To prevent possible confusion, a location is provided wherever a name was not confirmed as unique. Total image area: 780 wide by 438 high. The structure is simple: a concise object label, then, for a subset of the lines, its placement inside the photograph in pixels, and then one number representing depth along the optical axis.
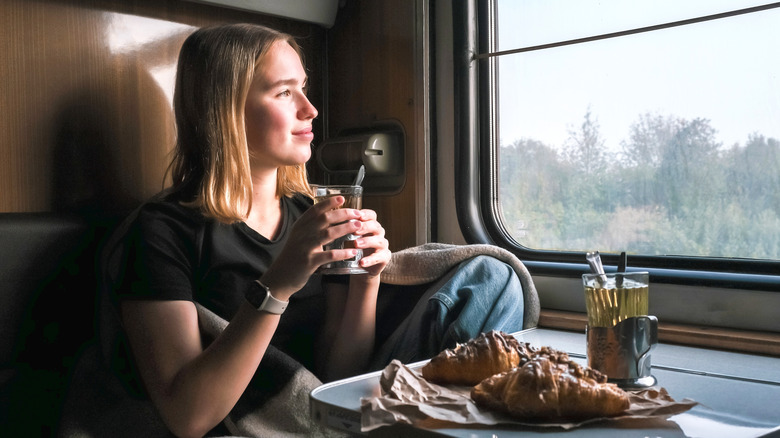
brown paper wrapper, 0.98
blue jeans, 1.66
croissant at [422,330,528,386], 1.16
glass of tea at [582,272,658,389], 1.17
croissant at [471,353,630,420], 0.97
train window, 1.68
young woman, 1.46
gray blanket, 1.58
